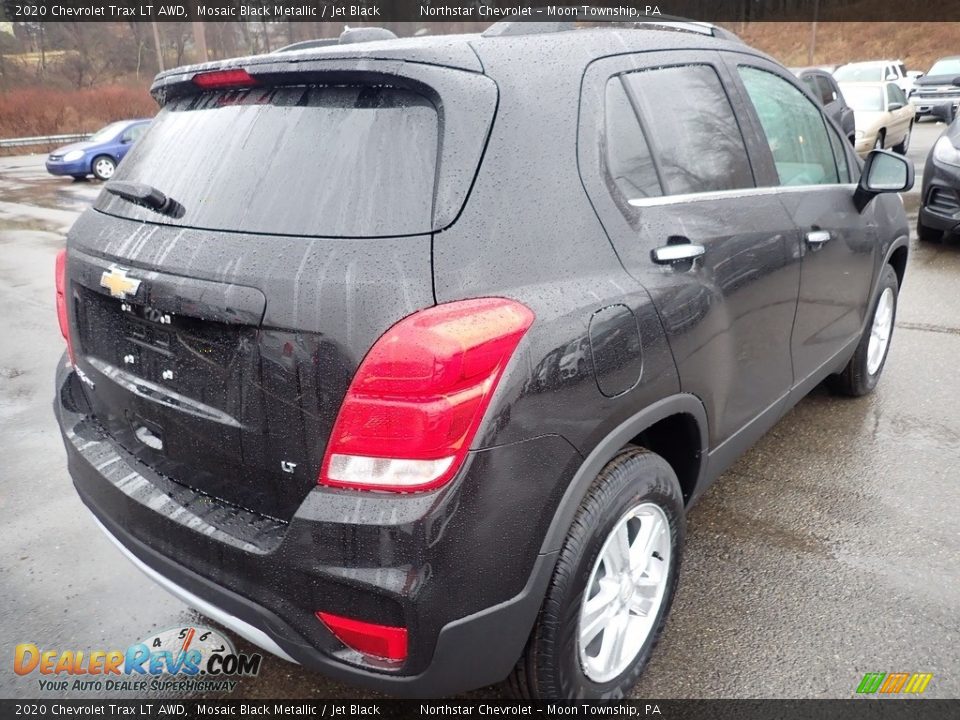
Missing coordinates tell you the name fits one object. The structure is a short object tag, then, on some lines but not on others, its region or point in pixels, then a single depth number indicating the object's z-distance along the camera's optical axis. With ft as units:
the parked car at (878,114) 41.16
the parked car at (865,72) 54.75
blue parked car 58.75
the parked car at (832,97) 36.68
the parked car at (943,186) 22.88
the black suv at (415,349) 5.14
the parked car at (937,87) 68.21
